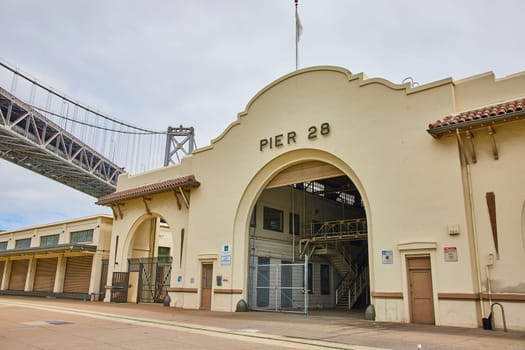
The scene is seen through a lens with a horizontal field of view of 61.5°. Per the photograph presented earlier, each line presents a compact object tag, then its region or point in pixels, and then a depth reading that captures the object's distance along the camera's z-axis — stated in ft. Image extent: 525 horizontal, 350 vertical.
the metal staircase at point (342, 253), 78.02
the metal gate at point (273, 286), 67.88
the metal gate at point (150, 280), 80.89
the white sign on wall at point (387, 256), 47.91
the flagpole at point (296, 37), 68.61
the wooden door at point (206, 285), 66.18
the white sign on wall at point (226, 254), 64.18
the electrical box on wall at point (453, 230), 43.78
